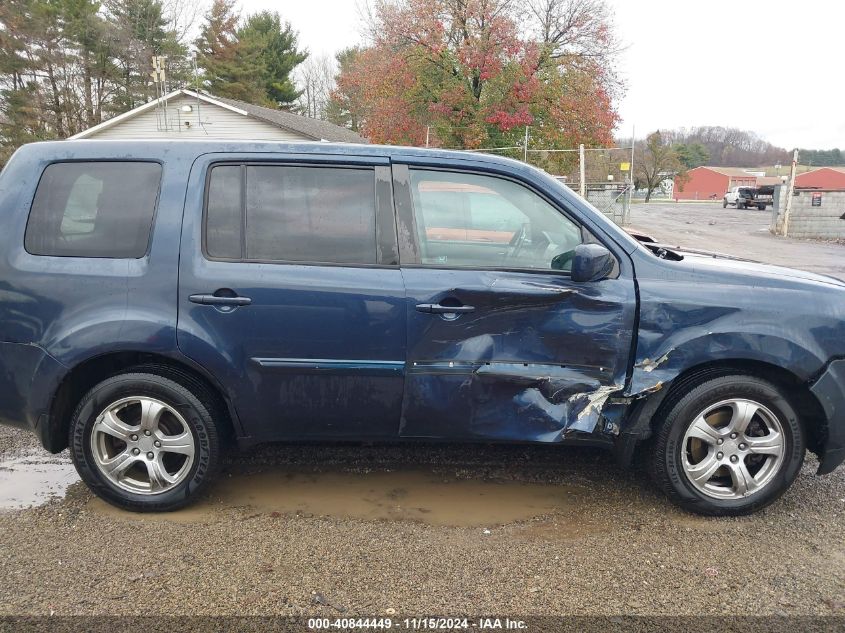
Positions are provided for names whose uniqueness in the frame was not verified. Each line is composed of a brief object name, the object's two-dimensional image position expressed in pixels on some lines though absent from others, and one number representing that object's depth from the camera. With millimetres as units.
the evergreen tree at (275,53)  46062
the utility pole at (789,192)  18877
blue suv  3057
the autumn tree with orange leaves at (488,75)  25188
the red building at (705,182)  84375
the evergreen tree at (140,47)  34812
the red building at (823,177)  72500
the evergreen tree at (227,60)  42562
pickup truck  44281
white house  23078
